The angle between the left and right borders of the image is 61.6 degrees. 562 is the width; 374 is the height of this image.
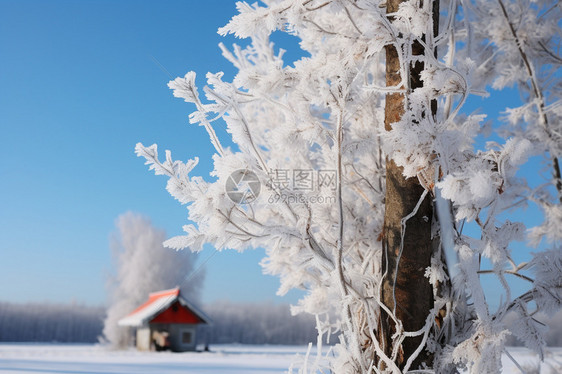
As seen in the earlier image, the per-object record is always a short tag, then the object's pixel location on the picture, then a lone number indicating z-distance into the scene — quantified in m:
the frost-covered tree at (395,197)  2.27
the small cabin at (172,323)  17.45
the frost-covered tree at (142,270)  25.62
